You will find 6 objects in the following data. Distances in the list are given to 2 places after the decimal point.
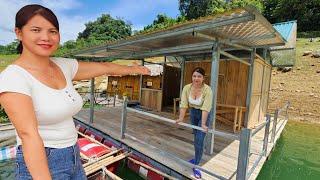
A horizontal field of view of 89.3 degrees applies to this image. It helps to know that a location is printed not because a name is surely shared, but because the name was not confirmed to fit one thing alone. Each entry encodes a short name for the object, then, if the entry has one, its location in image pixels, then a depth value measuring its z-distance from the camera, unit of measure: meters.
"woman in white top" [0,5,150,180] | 0.71
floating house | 3.10
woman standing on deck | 3.04
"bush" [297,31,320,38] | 20.17
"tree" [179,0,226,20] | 28.65
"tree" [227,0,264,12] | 25.76
